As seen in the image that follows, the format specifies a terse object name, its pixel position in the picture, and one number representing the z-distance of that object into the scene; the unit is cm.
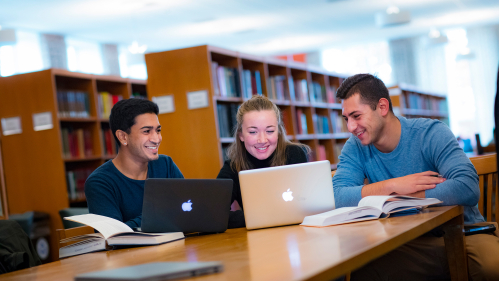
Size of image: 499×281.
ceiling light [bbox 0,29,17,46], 619
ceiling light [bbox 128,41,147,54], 805
